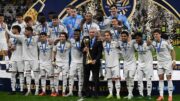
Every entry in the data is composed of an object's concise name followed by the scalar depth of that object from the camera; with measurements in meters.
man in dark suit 14.09
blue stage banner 14.81
